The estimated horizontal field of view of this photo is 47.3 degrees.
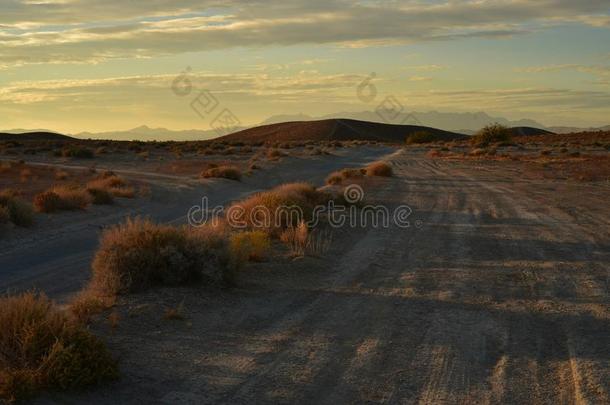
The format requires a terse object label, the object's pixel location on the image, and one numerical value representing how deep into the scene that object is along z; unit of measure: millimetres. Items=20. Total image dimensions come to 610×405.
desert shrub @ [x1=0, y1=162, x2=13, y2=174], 36512
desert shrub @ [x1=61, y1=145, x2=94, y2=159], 57375
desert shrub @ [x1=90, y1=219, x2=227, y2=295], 9547
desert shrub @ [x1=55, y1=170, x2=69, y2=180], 33638
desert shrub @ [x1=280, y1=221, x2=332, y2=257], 13352
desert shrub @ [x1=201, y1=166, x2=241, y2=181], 34312
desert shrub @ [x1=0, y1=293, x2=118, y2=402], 5691
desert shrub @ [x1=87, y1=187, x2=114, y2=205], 21328
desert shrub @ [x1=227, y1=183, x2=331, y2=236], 15688
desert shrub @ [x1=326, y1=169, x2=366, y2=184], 32688
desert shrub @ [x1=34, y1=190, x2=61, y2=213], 18812
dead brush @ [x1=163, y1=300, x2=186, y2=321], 8547
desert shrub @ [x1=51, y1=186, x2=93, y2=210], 19438
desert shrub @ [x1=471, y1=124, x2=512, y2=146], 90169
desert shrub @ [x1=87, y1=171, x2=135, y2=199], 21797
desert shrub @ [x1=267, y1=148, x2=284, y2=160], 55956
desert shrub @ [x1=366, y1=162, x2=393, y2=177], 36875
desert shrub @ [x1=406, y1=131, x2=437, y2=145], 137250
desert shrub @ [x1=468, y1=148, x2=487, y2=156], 65188
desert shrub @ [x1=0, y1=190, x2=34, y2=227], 16516
